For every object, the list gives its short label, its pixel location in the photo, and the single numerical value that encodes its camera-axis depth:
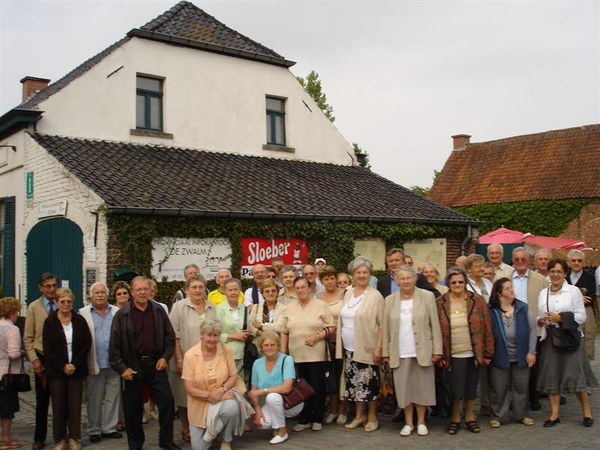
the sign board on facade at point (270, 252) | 13.51
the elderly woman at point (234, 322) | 7.74
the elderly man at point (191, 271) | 8.44
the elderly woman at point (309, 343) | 7.68
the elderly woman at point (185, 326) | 7.50
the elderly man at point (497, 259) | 8.68
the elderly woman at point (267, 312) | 7.82
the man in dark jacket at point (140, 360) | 6.91
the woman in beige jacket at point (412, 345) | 7.28
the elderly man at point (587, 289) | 8.88
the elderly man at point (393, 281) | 8.19
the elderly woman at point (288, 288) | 8.23
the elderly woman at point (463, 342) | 7.31
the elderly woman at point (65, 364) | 7.05
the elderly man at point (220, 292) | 8.34
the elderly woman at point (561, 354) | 7.45
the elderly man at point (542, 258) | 8.73
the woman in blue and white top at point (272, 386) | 7.27
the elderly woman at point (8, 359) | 7.25
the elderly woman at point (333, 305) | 7.98
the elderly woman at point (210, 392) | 6.82
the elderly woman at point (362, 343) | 7.55
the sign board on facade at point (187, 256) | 12.21
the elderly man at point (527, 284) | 8.42
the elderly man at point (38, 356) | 7.22
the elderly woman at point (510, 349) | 7.52
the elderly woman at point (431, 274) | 8.71
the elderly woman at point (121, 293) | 7.95
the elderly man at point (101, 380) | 7.58
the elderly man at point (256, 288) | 8.45
